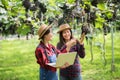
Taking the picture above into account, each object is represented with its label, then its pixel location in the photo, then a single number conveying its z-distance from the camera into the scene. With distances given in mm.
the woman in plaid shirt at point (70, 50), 5387
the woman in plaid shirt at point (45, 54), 4844
